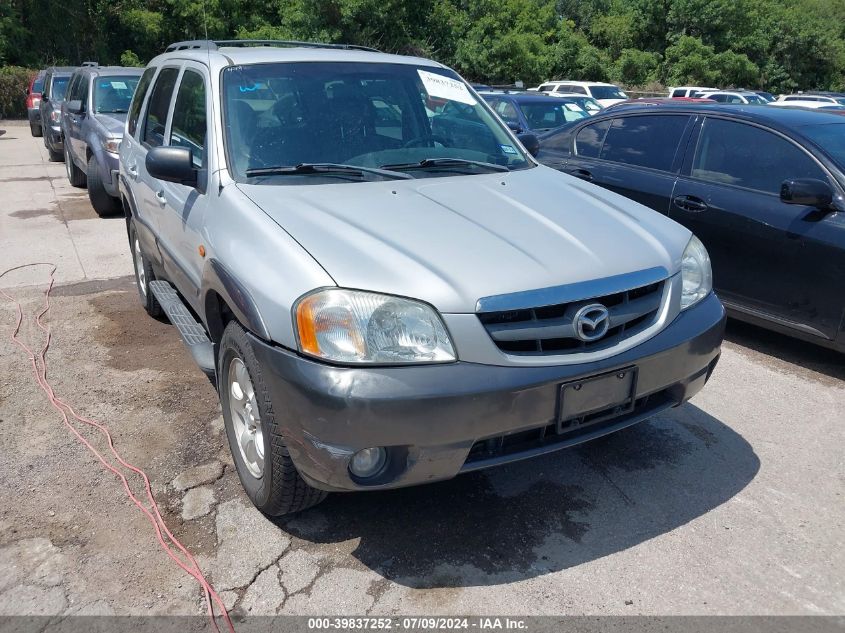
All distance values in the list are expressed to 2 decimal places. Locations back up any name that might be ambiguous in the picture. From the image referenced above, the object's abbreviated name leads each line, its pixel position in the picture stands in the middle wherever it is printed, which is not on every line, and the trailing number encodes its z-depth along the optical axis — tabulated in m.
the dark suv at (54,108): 14.17
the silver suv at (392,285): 2.55
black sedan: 4.58
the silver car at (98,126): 8.62
